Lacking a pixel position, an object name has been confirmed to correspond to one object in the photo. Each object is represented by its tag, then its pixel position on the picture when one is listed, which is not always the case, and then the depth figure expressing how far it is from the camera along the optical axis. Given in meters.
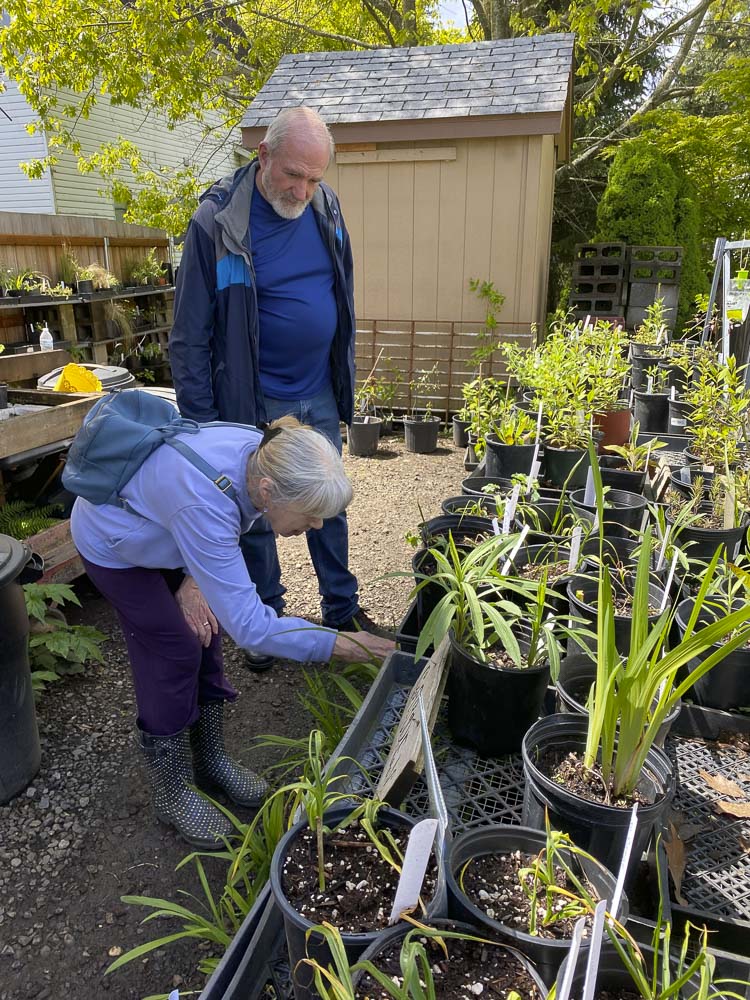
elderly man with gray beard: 2.68
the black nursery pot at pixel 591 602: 2.07
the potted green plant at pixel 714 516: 2.70
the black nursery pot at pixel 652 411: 4.97
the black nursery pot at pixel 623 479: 3.49
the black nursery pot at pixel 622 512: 2.87
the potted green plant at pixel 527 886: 1.12
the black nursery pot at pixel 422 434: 6.57
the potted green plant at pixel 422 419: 6.59
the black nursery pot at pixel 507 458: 3.63
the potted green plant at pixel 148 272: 9.34
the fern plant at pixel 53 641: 2.95
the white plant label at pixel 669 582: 1.92
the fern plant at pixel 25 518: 3.60
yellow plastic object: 4.28
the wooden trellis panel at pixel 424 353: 7.03
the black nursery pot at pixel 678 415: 4.60
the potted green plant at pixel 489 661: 1.70
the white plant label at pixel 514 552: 1.95
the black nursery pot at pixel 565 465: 3.62
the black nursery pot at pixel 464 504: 2.98
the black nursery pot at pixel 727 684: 2.01
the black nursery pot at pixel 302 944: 1.10
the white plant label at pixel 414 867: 1.01
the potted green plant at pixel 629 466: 3.50
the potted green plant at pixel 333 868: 1.14
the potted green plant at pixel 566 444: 3.63
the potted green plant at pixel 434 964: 0.99
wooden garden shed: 6.50
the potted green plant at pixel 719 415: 3.36
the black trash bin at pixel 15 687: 2.32
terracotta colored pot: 4.33
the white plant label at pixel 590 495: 2.93
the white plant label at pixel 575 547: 2.16
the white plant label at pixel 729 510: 2.72
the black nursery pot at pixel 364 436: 6.52
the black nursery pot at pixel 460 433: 6.74
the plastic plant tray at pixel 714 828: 1.44
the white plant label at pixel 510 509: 2.16
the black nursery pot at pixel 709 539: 2.70
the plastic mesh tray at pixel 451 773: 1.57
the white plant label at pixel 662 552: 2.27
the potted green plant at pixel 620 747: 1.31
